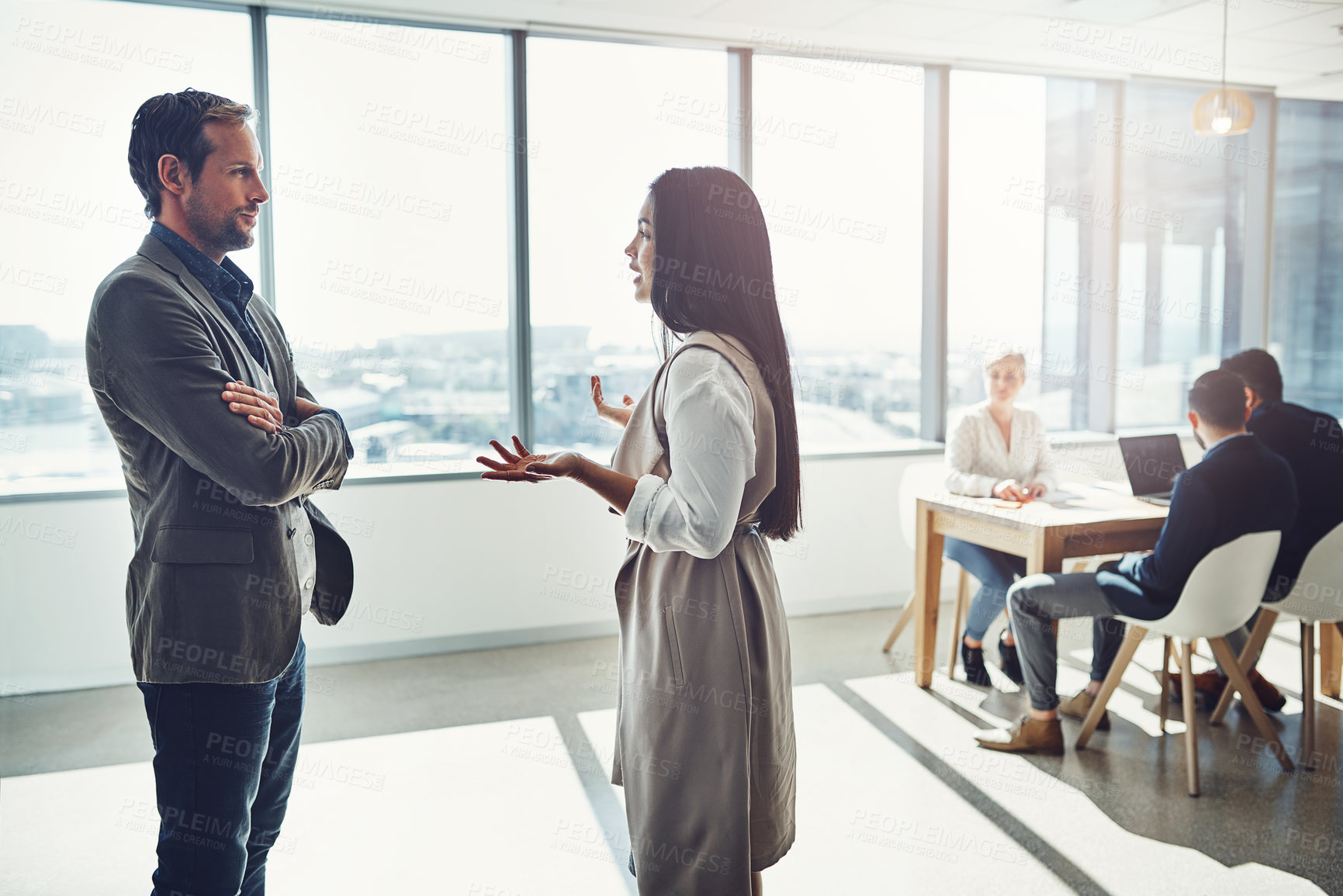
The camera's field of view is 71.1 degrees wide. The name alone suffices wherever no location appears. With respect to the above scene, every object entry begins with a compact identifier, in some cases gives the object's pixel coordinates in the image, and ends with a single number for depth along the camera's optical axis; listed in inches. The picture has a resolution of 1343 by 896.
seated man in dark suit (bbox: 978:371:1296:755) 103.3
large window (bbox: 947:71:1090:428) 191.8
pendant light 142.8
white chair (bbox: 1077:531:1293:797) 104.7
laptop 134.3
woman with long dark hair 54.7
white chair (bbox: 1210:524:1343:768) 118.0
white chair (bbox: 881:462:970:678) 148.0
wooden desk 119.3
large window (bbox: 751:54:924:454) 178.1
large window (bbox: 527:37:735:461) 164.6
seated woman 140.6
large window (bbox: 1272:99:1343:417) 225.5
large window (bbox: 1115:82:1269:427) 207.9
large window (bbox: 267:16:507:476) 151.3
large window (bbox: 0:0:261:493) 137.5
